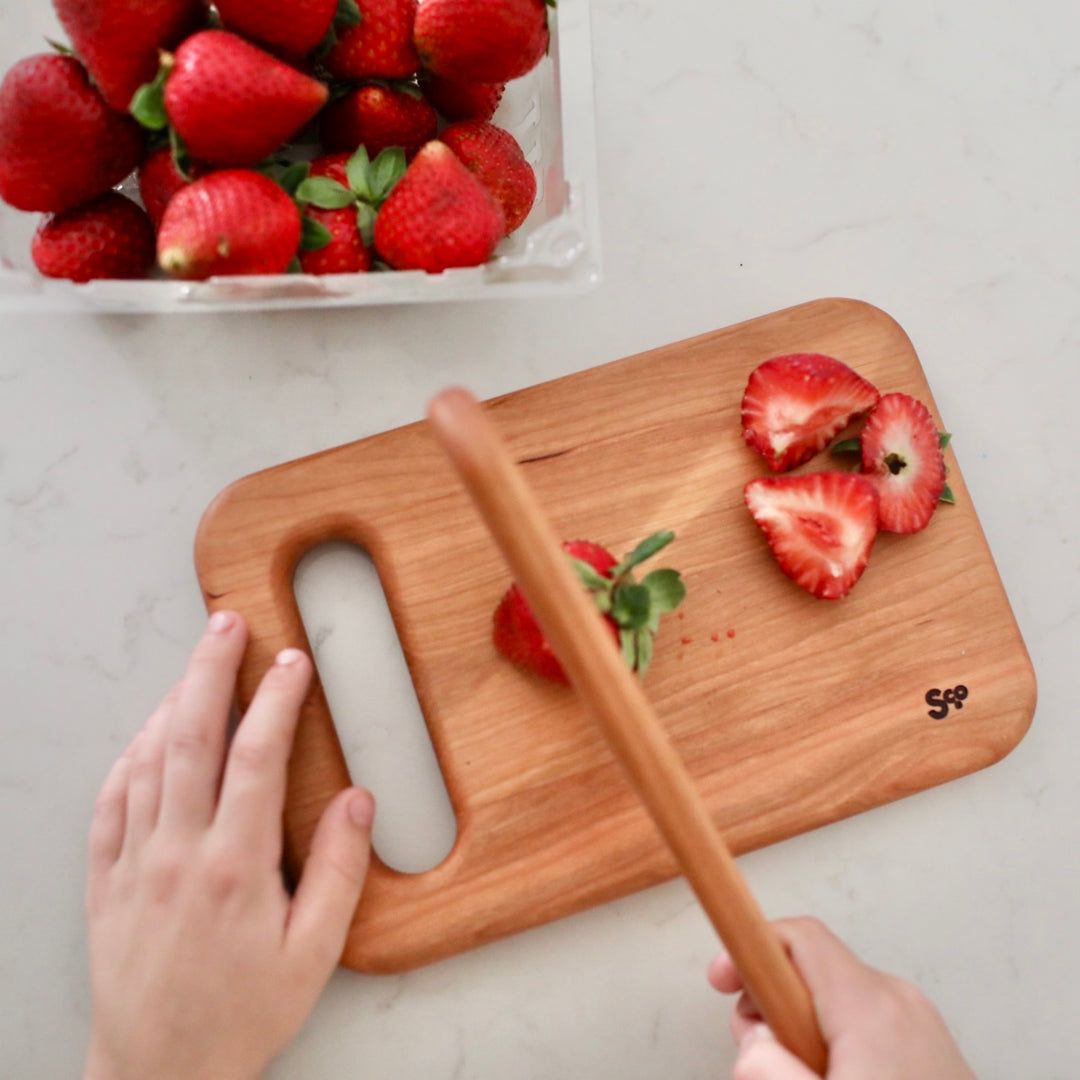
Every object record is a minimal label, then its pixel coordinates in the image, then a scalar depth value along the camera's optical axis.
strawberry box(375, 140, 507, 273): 0.74
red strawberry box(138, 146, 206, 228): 0.73
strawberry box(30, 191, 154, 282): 0.76
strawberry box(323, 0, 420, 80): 0.74
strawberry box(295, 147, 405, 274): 0.76
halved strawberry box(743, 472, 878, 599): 0.83
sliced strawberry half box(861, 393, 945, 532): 0.85
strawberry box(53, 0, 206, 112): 0.67
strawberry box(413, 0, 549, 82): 0.73
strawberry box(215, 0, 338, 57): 0.69
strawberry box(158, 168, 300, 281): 0.70
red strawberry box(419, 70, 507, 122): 0.79
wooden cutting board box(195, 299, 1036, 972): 0.82
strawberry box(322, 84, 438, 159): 0.77
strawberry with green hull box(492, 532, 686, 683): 0.74
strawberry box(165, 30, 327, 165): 0.67
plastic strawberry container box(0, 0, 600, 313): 0.75
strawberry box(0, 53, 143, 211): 0.70
